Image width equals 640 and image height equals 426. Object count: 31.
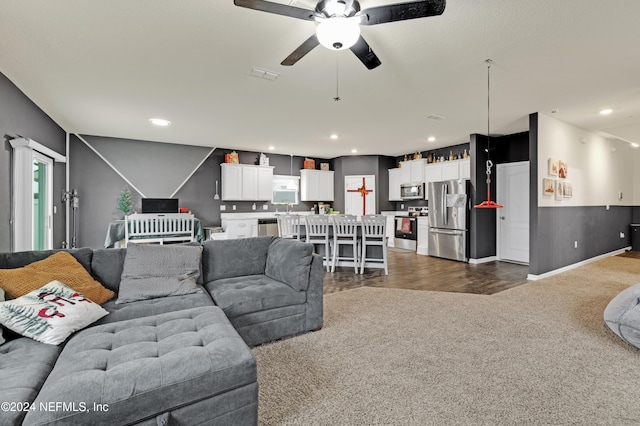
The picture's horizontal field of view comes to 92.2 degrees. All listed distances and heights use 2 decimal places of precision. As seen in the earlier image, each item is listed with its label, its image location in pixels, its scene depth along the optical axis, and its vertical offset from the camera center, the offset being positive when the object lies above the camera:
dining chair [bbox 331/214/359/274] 5.13 -0.38
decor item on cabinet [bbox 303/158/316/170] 8.42 +1.31
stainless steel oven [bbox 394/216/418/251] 7.67 -0.55
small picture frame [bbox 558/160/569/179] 5.03 +0.69
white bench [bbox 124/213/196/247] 4.92 -0.27
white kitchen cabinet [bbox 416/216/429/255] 7.30 -0.58
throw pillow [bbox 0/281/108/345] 1.59 -0.55
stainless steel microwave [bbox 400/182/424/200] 7.73 +0.51
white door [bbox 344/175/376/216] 8.35 +0.45
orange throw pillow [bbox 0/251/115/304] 1.84 -0.42
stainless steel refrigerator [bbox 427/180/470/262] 6.25 -0.17
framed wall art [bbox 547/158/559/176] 4.82 +0.70
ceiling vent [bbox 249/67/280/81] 3.21 +1.47
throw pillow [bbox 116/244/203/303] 2.28 -0.47
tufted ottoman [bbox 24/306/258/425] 1.13 -0.68
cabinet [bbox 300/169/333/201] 8.35 +0.73
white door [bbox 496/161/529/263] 6.03 -0.01
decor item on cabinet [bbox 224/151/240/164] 7.29 +1.28
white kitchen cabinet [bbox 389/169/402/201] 8.28 +0.73
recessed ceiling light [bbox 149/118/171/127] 4.93 +1.49
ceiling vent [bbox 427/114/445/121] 4.80 +1.50
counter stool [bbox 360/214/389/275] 5.04 -0.38
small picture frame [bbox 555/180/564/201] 4.99 +0.33
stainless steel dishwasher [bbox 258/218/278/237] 7.55 -0.38
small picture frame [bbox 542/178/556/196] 4.73 +0.38
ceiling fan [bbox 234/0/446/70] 1.79 +1.20
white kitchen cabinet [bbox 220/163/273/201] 7.22 +0.72
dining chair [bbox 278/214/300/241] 5.68 -0.29
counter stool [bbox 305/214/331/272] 5.29 -0.33
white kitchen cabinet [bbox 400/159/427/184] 7.70 +1.03
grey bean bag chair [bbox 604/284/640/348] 2.36 -0.84
